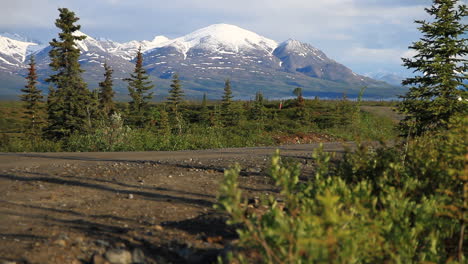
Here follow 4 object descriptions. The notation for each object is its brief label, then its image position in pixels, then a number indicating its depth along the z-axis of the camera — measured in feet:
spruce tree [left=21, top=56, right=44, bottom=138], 173.88
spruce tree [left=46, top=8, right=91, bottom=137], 113.80
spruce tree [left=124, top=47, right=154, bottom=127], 167.53
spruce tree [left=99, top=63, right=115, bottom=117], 190.45
